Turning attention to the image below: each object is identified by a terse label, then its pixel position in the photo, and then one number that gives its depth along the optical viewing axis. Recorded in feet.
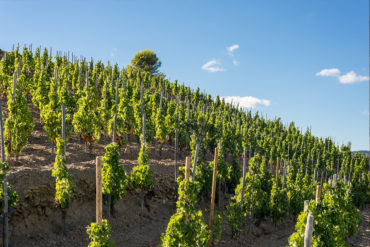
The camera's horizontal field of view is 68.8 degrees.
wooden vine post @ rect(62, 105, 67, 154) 51.67
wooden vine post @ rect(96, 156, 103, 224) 28.25
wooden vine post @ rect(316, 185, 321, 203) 34.99
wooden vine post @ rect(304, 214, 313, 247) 25.08
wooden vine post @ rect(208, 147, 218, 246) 42.88
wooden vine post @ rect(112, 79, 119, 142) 62.90
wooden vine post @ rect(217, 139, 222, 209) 71.95
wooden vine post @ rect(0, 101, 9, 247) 34.91
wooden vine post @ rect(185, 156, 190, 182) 36.56
